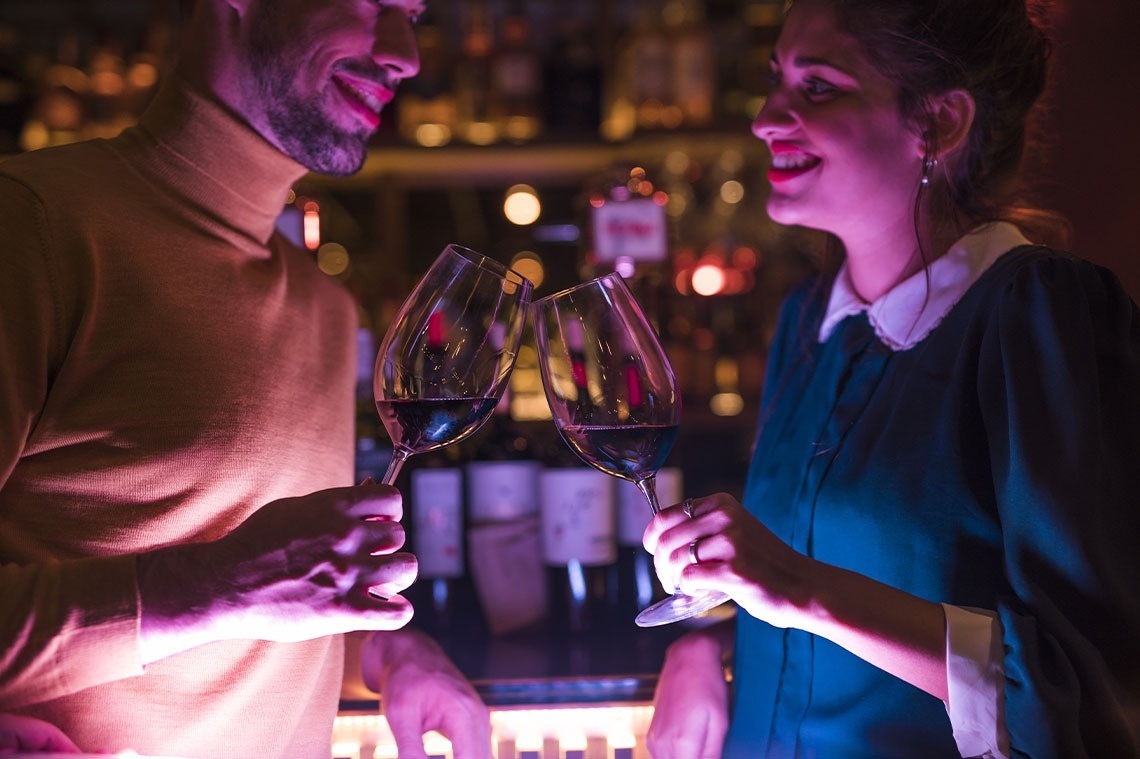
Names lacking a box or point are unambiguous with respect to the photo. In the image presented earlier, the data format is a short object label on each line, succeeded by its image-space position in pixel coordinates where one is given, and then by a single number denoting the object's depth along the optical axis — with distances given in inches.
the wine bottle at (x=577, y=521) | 59.2
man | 31.0
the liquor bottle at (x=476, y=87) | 94.7
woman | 33.2
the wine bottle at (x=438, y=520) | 60.7
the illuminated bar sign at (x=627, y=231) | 76.7
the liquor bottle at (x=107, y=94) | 92.0
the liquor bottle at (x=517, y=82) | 92.4
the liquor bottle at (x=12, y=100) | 90.7
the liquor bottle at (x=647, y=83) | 91.5
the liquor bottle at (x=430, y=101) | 95.1
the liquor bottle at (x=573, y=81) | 92.1
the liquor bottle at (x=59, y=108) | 91.6
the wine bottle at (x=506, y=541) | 59.1
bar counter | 48.9
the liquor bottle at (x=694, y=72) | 91.4
